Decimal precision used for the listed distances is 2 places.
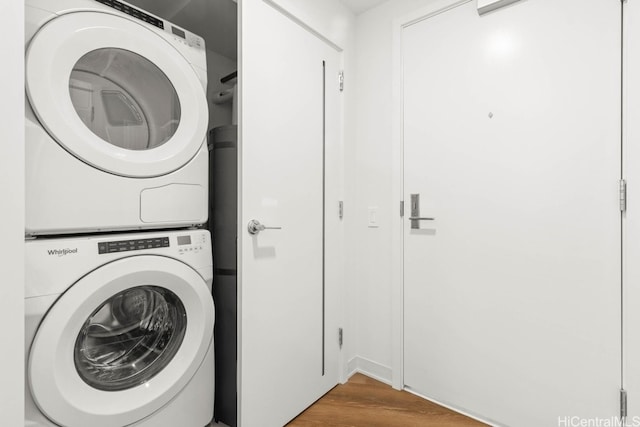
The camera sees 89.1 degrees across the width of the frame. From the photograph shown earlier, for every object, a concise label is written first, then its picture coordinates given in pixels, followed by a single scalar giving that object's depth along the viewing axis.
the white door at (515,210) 1.35
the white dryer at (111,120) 0.95
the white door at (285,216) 1.42
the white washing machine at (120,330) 0.93
